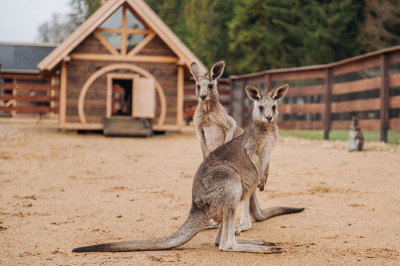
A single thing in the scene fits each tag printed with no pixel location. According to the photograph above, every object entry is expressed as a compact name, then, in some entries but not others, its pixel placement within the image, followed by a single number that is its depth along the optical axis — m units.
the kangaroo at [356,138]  10.47
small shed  14.30
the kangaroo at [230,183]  3.60
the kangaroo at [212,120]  4.71
